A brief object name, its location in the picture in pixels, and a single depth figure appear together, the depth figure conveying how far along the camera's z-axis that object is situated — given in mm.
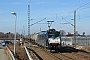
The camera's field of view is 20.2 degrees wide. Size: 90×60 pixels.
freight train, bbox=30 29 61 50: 37188
